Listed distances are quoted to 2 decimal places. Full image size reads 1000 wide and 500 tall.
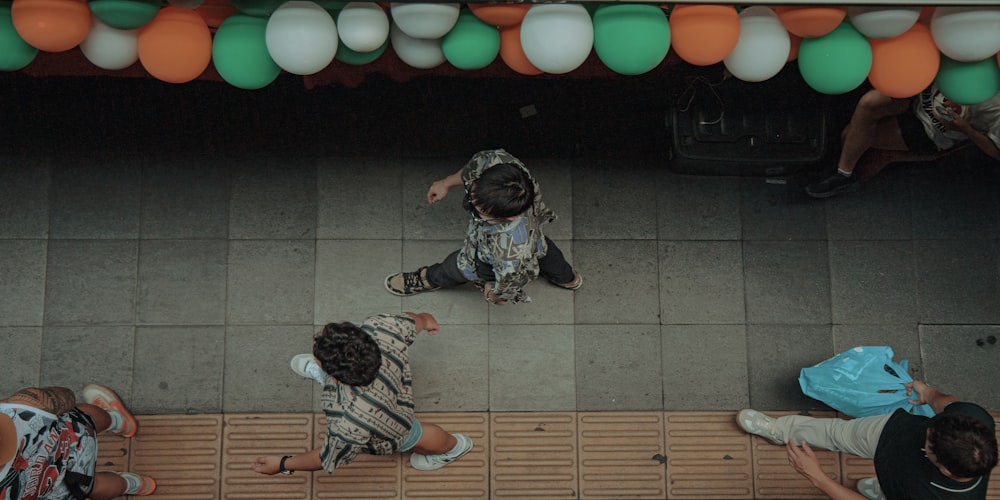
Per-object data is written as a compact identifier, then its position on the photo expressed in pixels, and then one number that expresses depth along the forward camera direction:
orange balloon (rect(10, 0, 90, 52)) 2.54
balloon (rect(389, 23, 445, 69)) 2.85
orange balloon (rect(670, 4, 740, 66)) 2.68
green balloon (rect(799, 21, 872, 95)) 2.75
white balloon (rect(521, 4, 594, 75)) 2.68
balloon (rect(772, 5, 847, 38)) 2.62
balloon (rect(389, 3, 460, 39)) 2.62
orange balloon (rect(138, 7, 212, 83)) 2.72
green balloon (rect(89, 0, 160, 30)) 2.52
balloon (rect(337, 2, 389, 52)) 2.69
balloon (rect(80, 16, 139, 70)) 2.73
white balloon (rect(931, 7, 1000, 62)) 2.55
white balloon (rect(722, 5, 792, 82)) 2.79
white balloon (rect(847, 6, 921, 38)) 2.60
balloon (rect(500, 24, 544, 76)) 2.84
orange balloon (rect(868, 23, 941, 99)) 2.74
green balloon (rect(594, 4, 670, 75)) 2.69
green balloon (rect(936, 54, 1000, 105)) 2.75
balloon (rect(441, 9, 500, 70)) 2.77
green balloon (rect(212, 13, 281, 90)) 2.78
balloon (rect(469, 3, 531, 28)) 2.69
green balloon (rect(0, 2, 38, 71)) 2.62
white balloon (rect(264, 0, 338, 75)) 2.68
